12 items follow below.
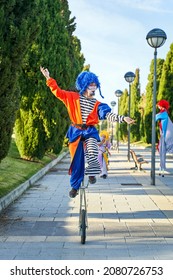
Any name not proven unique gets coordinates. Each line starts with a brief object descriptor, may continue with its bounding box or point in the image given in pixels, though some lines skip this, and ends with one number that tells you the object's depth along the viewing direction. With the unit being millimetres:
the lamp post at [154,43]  14180
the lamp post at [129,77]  23094
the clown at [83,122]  6844
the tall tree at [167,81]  38656
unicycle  6730
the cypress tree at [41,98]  19875
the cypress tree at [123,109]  75044
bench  18938
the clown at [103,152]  15266
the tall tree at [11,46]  8930
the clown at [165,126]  15746
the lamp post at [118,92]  33125
